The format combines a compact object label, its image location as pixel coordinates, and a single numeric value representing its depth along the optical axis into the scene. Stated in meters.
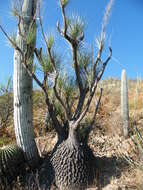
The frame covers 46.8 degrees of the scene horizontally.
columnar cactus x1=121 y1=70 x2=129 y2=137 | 4.40
